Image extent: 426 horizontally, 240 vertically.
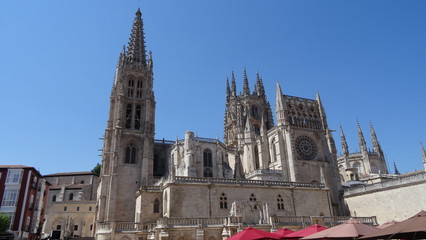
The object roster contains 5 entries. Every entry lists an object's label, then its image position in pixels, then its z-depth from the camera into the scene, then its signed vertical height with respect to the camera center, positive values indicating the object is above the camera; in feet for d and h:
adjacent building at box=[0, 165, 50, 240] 99.19 +15.26
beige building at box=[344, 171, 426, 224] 94.94 +10.18
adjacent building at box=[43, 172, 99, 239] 157.07 +18.41
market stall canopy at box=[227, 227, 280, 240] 39.81 +0.13
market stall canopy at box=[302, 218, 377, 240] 32.78 +0.12
